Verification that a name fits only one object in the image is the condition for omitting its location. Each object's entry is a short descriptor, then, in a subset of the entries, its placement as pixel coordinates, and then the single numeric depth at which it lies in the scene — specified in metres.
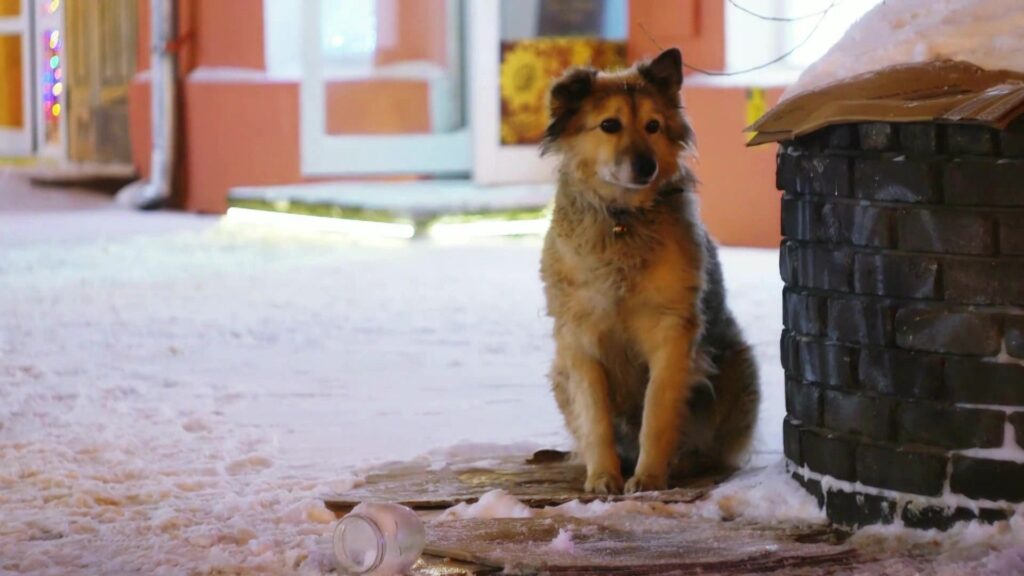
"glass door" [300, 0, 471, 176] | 22.64
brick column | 5.73
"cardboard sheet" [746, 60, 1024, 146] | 5.57
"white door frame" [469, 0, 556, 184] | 21.55
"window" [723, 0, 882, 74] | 18.52
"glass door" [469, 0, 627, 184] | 21.67
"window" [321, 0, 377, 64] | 22.83
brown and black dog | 7.37
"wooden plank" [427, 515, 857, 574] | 5.74
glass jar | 5.64
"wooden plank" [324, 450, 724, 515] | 6.96
